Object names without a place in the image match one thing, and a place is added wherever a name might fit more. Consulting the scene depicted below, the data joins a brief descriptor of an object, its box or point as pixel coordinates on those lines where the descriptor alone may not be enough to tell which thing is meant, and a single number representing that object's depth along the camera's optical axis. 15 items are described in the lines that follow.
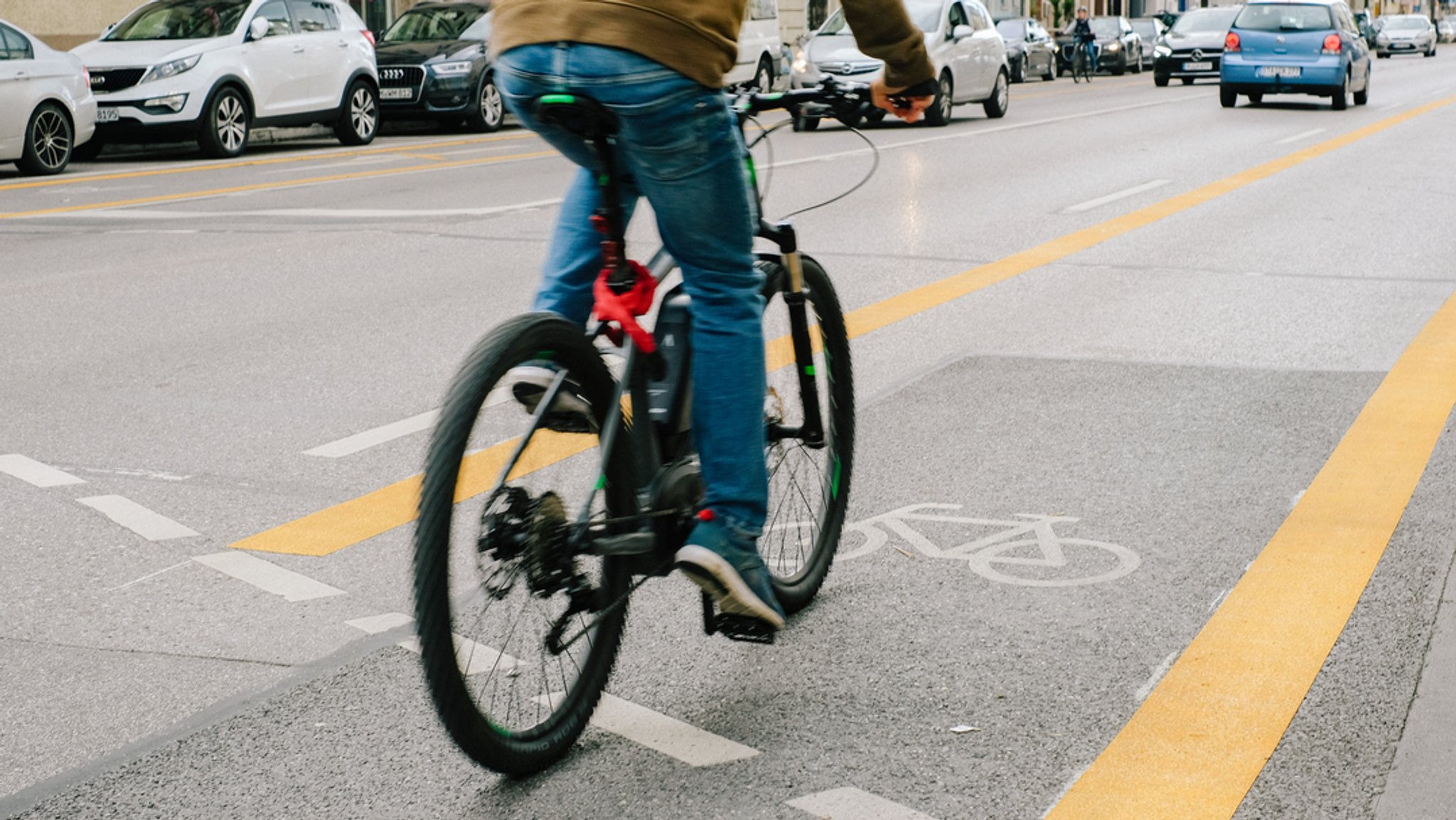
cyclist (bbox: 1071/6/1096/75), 42.28
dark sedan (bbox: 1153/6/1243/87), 35.72
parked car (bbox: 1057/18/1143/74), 46.34
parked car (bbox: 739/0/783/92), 29.91
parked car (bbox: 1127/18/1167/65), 51.16
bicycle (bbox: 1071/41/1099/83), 42.28
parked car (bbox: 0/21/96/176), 15.25
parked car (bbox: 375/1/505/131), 21.97
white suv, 17.55
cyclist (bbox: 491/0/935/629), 2.90
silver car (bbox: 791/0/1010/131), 21.22
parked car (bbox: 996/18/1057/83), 40.75
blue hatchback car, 24.33
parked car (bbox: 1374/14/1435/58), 61.16
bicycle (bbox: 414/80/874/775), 2.76
